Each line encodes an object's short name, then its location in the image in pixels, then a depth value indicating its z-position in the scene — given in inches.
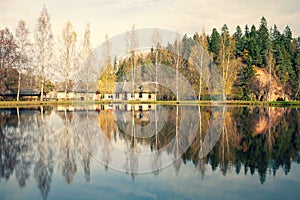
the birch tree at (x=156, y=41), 1942.7
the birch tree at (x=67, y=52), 1654.8
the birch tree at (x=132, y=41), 1951.3
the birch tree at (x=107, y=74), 2053.4
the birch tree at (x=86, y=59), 1795.0
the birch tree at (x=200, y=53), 1969.0
